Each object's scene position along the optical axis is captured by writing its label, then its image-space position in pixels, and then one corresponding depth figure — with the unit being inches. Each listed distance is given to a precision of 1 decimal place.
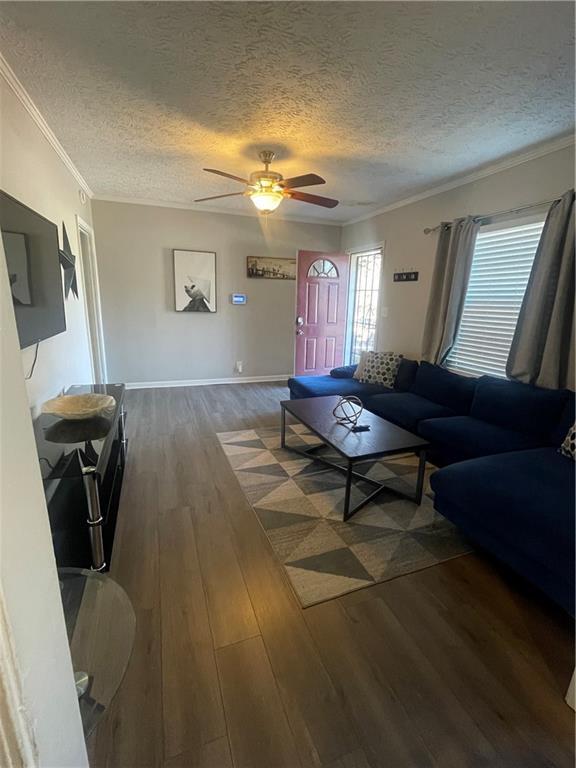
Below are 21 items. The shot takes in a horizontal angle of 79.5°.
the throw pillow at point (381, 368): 158.1
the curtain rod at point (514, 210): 106.2
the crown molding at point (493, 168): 101.7
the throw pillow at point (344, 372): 174.0
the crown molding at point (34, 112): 74.1
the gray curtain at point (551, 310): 98.3
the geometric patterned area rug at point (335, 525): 72.6
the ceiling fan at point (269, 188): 110.4
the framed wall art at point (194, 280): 192.4
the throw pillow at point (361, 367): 167.9
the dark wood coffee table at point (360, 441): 88.4
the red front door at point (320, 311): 207.2
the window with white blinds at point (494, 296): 116.1
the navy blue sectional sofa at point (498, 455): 62.1
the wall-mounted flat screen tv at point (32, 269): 64.7
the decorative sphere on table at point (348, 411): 107.3
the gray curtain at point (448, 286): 131.1
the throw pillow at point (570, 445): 84.5
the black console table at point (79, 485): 63.5
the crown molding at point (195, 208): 175.0
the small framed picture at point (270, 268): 206.1
